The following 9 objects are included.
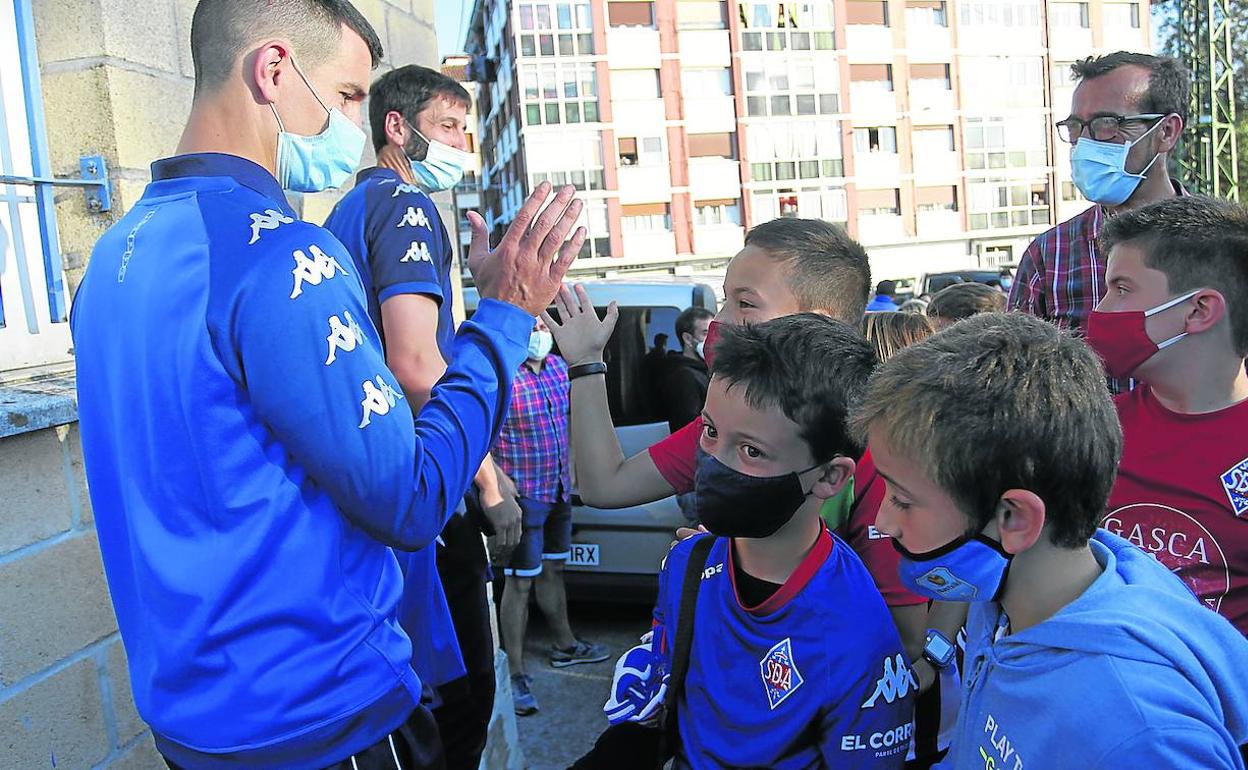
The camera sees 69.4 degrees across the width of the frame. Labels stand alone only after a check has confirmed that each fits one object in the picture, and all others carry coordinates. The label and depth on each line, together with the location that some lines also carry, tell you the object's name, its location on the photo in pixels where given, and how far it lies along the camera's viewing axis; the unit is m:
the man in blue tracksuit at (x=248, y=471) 1.33
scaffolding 19.17
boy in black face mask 1.71
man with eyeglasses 3.09
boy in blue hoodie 1.30
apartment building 40.75
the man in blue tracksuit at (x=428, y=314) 2.16
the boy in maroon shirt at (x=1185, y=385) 1.89
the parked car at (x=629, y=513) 5.12
